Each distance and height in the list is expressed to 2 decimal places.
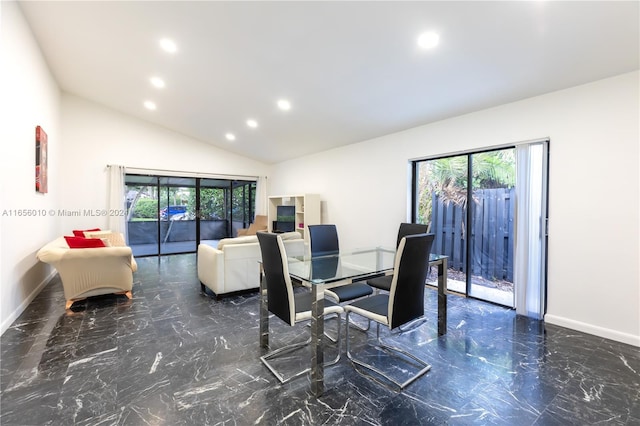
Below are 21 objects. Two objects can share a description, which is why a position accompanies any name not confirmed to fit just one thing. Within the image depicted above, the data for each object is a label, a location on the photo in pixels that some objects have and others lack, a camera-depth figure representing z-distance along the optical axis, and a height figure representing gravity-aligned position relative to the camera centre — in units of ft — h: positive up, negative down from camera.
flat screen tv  21.34 -0.65
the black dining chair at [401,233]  9.42 -0.87
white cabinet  19.35 -0.04
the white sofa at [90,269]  10.60 -2.33
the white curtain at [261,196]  25.81 +1.28
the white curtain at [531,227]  10.06 -0.54
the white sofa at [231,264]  11.89 -2.33
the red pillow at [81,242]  11.27 -1.31
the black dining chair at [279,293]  6.31 -1.90
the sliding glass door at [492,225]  11.59 -0.56
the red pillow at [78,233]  15.75 -1.33
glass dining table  6.16 -1.58
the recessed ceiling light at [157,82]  13.77 +6.26
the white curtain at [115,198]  19.62 +0.76
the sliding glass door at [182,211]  22.20 -0.11
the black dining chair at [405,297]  6.12 -1.92
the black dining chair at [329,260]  8.16 -1.56
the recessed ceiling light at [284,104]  13.64 +5.14
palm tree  11.64 +1.57
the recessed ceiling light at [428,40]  7.90 +4.83
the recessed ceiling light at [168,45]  10.46 +6.12
